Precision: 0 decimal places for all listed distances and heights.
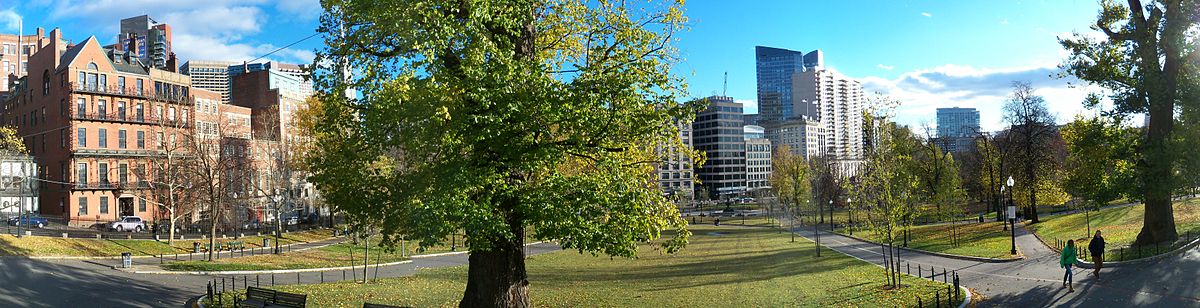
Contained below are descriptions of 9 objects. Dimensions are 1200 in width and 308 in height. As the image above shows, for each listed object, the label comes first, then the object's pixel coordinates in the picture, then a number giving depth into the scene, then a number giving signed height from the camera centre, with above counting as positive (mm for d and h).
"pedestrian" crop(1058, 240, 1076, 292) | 18891 -2542
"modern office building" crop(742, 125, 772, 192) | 176000 +3616
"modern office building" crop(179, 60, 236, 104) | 192375 +30346
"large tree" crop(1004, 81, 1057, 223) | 47531 +1403
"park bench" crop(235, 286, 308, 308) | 17462 -2866
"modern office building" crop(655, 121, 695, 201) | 153138 +105
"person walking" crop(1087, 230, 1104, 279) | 20297 -2527
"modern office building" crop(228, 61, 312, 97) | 92456 +14386
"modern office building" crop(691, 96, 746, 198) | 168750 +7337
